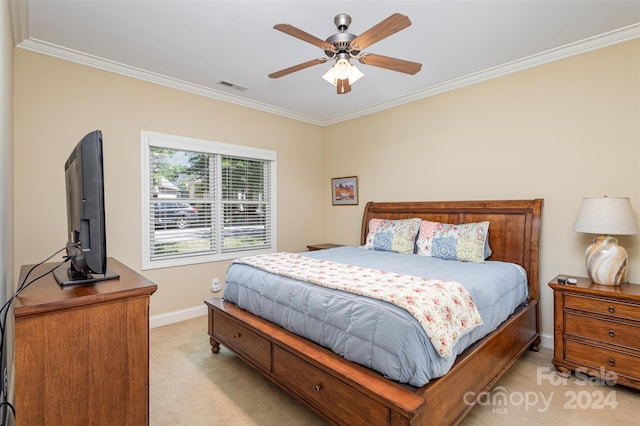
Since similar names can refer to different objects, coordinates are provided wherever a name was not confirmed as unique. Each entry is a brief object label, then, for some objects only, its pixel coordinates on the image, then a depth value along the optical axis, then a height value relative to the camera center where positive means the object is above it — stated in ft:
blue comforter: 5.05 -2.08
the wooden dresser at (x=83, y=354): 3.74 -1.82
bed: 4.89 -2.96
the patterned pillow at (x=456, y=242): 9.78 -1.13
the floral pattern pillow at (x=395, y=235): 11.45 -1.05
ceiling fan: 6.08 +3.38
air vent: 11.65 +4.68
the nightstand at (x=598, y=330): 7.11 -2.97
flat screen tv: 4.33 +0.00
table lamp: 7.59 -0.60
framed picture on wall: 15.34 +0.87
